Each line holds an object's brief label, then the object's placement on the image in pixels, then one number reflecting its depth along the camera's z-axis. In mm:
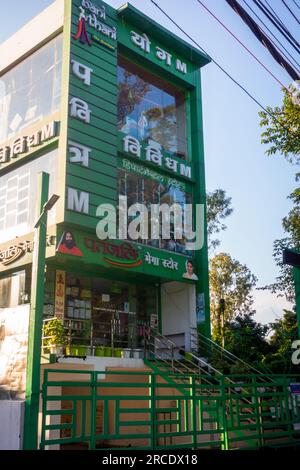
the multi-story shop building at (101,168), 17250
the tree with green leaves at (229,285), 38375
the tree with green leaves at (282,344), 21922
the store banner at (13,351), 9156
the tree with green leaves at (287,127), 18203
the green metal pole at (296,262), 13324
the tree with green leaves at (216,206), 33469
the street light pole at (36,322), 8266
